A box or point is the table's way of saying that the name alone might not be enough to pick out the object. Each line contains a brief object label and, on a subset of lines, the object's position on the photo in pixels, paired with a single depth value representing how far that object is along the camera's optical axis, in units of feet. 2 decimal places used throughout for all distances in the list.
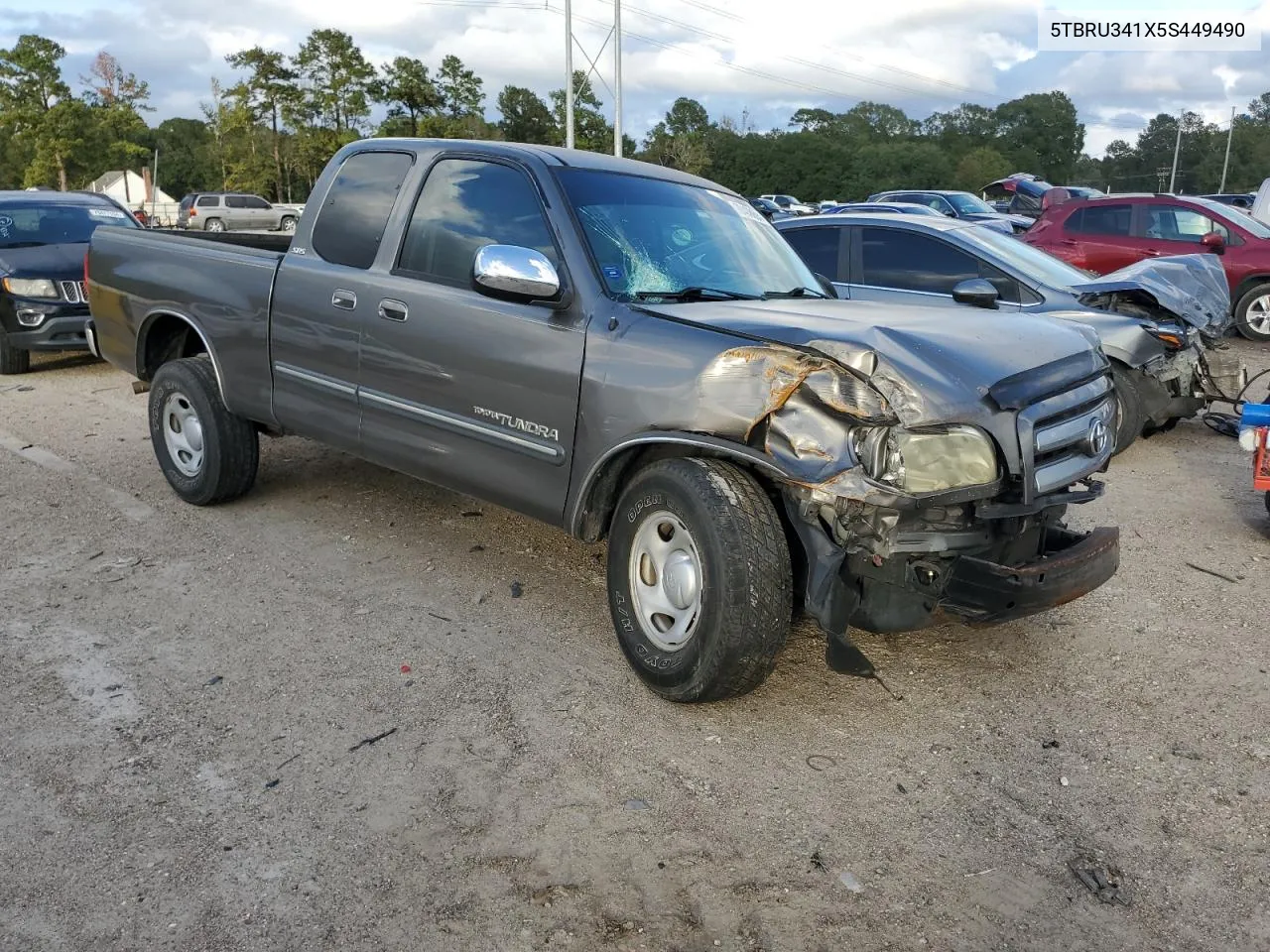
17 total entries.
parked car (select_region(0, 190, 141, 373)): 32.27
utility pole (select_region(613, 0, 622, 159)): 109.09
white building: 162.61
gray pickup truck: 10.62
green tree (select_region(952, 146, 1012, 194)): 287.07
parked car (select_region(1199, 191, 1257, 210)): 94.51
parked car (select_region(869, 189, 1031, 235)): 69.97
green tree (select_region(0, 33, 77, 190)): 144.56
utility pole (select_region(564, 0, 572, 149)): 107.14
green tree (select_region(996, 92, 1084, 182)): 395.34
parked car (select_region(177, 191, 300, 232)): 136.05
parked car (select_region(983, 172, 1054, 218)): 89.35
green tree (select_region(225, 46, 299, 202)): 171.01
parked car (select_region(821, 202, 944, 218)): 56.92
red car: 40.52
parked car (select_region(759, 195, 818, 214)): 132.69
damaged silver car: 23.48
